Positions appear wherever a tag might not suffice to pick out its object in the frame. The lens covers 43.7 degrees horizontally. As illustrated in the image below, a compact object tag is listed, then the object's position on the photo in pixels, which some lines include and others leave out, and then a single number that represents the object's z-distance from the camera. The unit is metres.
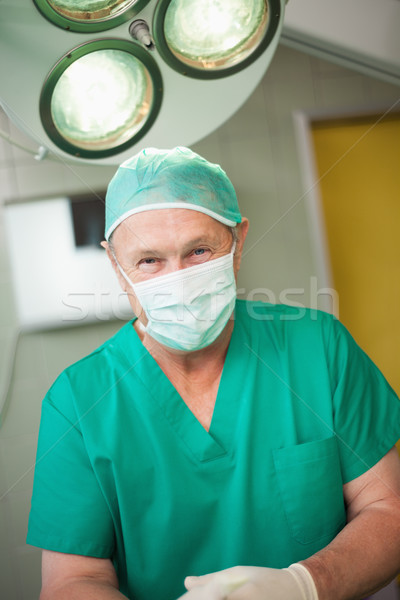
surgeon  0.83
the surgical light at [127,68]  0.62
